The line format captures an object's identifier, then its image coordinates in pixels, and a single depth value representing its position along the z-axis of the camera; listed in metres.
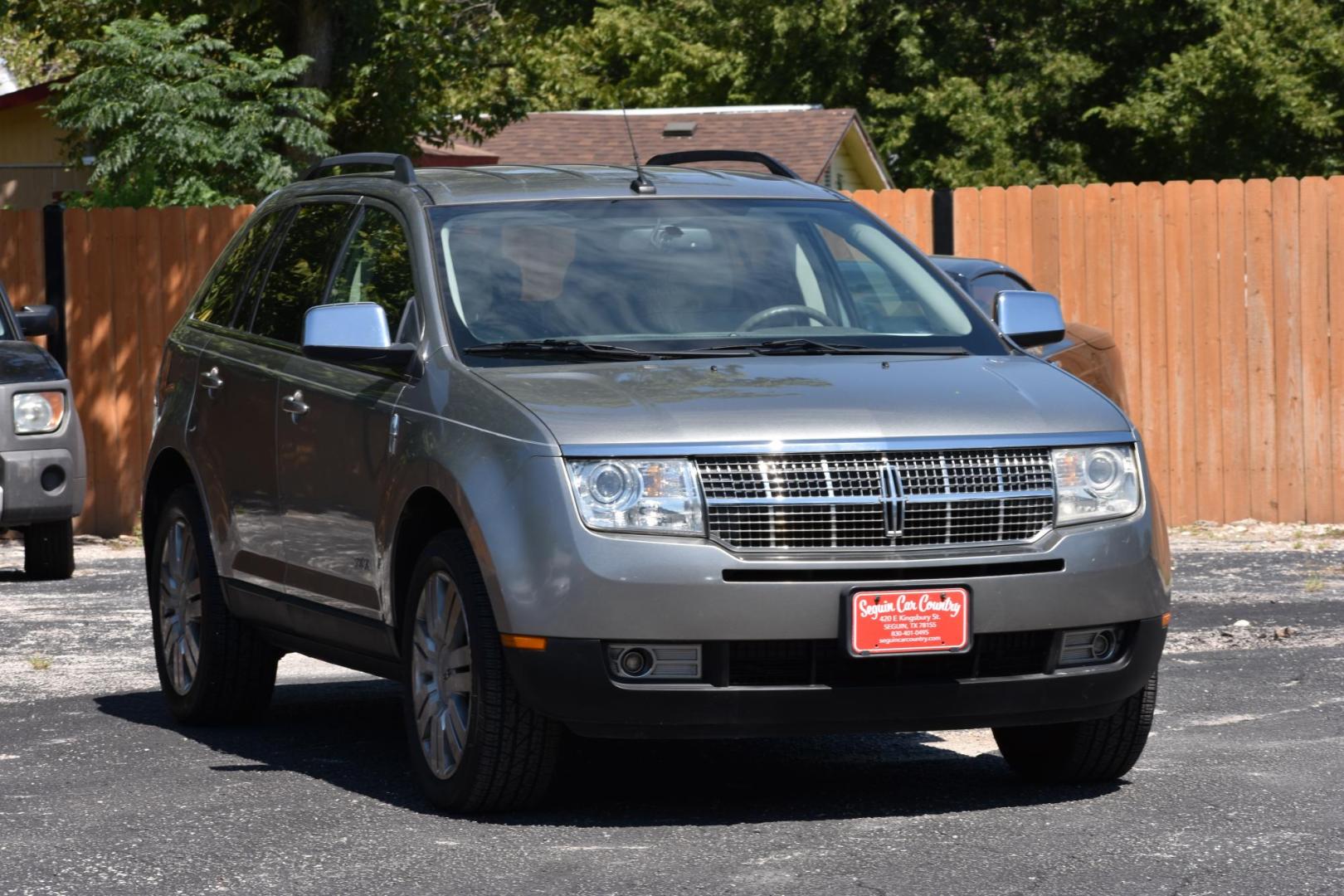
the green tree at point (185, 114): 22.27
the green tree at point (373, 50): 25.61
